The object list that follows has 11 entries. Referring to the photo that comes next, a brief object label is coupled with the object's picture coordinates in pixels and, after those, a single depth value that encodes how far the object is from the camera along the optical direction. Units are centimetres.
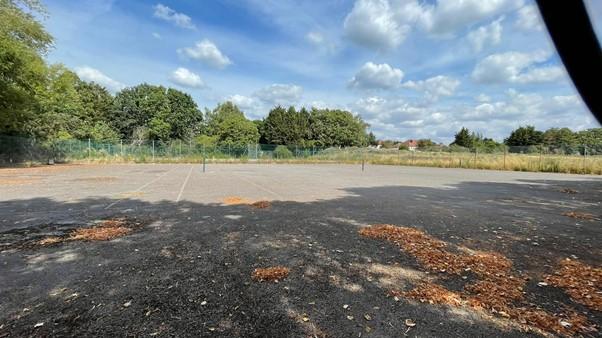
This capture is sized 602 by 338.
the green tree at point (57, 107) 3123
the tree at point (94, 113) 4303
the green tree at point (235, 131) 5056
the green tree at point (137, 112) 5200
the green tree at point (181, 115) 5291
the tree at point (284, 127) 5550
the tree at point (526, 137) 6406
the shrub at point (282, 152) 4019
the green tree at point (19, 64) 2023
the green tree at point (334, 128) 6000
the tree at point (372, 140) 8900
